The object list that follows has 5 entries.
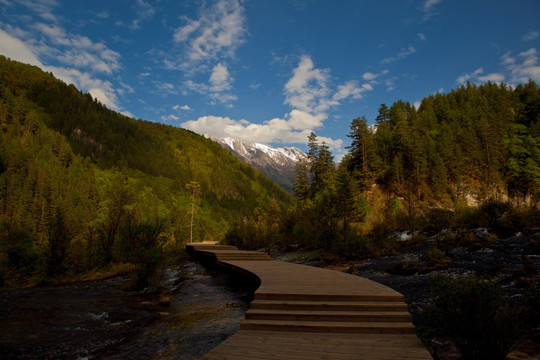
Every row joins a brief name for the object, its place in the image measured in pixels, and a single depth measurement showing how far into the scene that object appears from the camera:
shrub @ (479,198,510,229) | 13.36
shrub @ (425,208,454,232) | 15.19
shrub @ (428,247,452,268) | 9.69
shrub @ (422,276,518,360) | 3.19
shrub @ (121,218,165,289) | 11.00
